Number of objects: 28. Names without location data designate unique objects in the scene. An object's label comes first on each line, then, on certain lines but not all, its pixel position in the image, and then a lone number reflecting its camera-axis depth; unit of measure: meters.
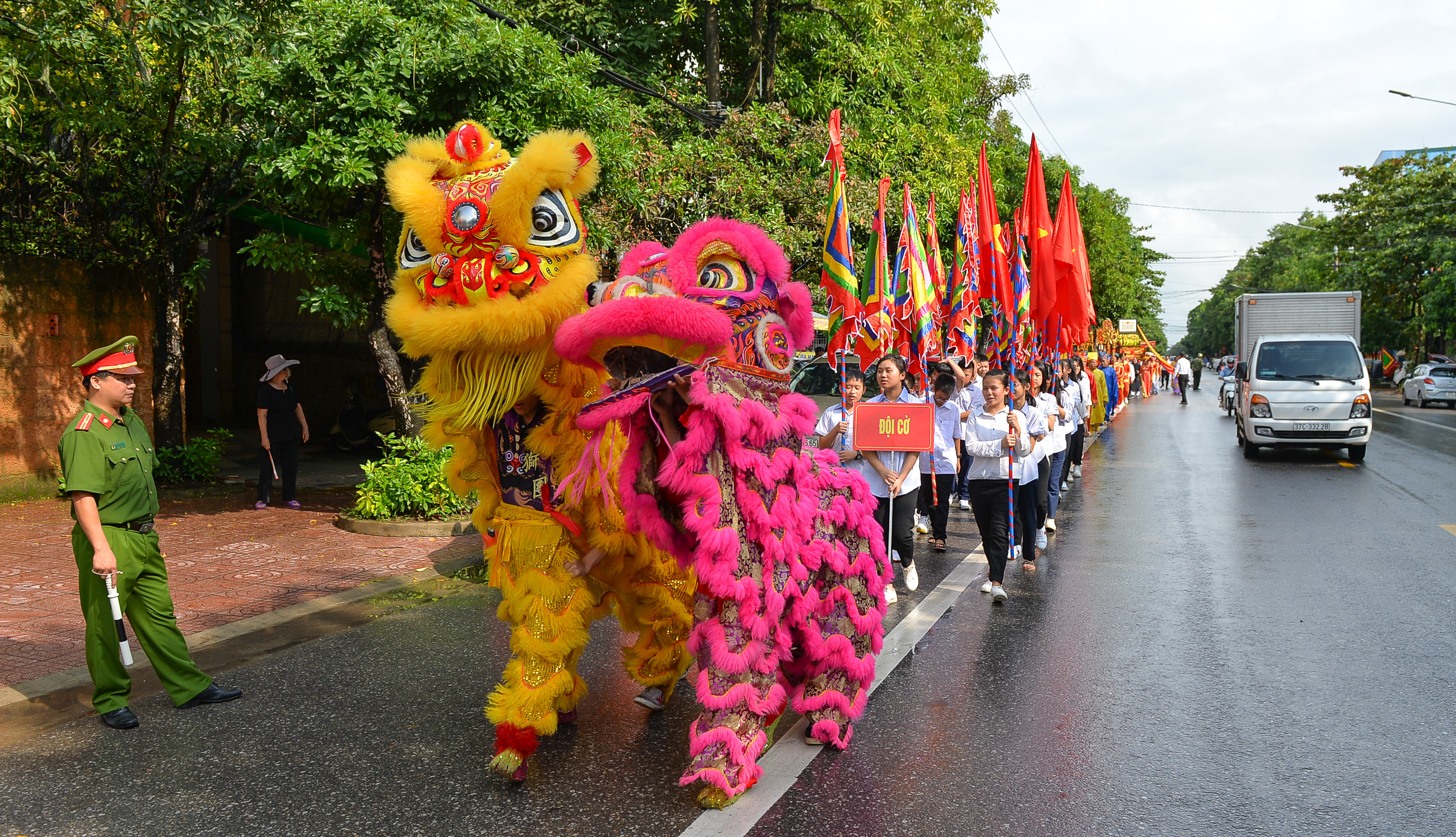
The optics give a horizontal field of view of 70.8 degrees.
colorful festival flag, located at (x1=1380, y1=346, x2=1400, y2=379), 49.56
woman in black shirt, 11.12
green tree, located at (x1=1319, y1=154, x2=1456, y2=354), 38.50
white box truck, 15.88
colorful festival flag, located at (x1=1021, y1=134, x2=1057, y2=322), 14.37
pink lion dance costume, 3.76
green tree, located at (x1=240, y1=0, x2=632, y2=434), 8.56
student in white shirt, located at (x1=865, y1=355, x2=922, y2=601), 7.10
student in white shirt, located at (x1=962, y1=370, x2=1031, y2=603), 7.32
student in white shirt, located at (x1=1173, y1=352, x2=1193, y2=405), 38.12
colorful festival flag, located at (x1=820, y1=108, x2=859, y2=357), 8.62
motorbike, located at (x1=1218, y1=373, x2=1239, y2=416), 29.00
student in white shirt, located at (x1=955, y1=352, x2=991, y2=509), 9.34
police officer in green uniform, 4.66
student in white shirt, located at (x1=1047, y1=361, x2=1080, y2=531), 9.94
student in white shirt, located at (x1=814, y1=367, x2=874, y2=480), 7.55
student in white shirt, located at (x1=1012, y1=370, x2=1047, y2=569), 7.75
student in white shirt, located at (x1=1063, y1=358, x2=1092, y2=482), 13.59
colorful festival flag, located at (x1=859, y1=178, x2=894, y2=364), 10.88
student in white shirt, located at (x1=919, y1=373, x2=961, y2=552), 8.62
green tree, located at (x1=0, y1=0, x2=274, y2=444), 9.38
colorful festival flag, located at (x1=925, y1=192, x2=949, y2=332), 13.92
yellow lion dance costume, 4.10
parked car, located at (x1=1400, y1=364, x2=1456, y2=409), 32.88
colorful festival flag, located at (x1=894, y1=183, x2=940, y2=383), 12.43
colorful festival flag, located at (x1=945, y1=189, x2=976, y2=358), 13.48
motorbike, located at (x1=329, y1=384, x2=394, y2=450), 17.12
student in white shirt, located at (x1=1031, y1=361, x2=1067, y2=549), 8.64
